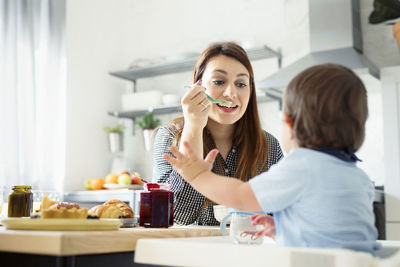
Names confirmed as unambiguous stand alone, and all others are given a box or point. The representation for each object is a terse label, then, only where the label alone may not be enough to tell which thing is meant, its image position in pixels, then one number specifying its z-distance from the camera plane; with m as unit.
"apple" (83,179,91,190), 3.95
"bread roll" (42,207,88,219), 0.99
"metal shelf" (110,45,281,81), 3.61
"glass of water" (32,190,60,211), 1.45
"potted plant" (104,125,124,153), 4.30
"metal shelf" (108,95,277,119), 3.74
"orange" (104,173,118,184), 3.82
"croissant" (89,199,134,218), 1.19
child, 0.81
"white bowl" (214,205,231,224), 1.38
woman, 1.73
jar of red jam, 1.24
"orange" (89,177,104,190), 3.85
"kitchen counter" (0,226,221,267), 0.84
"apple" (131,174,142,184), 3.71
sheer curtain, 3.50
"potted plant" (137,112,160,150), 4.13
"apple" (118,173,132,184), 3.74
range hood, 3.18
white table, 0.69
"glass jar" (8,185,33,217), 1.35
